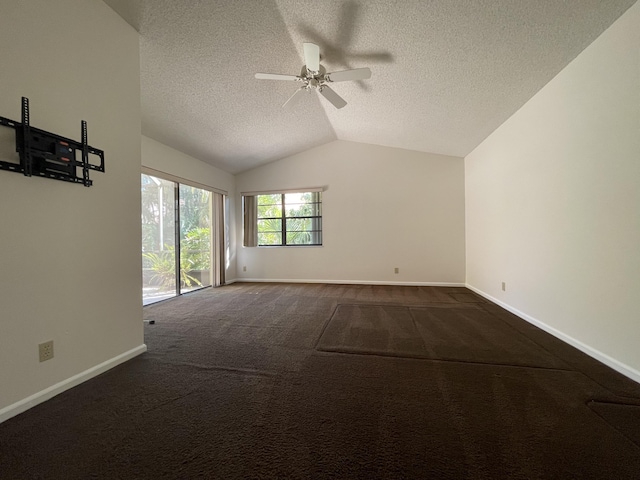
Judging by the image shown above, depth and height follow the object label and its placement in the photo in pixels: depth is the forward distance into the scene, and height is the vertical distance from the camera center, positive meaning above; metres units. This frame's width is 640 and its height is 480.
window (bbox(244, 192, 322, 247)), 5.18 +0.42
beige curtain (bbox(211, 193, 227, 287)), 4.84 -0.03
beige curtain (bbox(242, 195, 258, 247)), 5.34 +0.34
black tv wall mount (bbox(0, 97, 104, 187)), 1.29 +0.51
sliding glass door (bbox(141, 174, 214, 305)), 3.76 +0.01
